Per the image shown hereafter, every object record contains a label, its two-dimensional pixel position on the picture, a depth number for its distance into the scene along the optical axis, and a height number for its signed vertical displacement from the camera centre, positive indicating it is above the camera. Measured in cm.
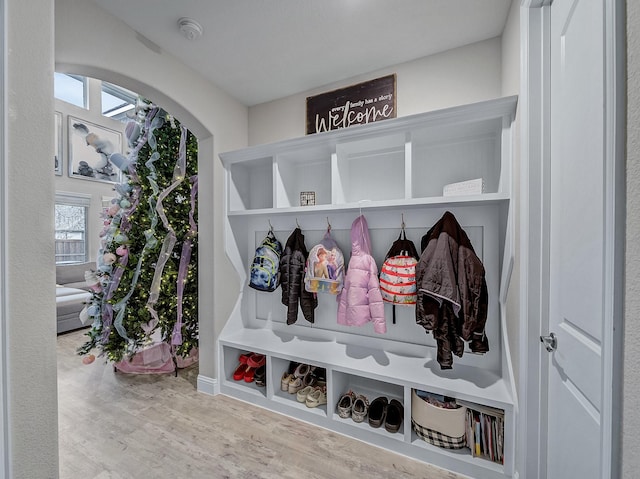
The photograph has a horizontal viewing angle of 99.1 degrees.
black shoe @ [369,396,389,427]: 169 -112
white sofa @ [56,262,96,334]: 357 -85
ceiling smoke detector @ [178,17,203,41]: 158 +124
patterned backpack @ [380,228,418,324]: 167 -24
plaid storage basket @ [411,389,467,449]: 150 -105
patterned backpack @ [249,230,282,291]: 215 -25
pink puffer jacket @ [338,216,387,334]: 177 -36
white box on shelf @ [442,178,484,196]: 153 +29
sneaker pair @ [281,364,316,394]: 203 -108
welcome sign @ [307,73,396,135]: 195 +99
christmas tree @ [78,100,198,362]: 214 -10
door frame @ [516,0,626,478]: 116 +3
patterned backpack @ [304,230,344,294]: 191 -23
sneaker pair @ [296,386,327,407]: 189 -112
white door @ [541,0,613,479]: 77 +0
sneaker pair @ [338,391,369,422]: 174 -112
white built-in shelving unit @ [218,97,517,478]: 151 +4
